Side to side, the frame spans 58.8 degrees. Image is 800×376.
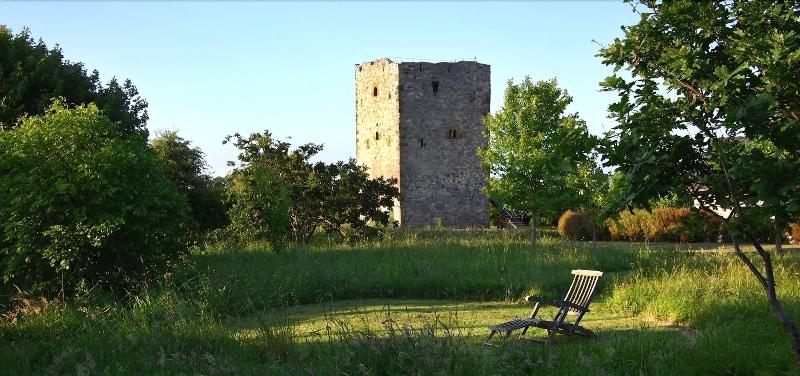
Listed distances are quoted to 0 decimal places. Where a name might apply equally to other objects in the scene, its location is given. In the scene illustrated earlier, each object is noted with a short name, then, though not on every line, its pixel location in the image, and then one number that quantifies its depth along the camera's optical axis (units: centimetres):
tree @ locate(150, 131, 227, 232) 2331
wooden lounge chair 729
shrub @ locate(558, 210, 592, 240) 2870
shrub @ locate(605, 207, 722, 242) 2694
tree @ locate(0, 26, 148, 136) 1655
